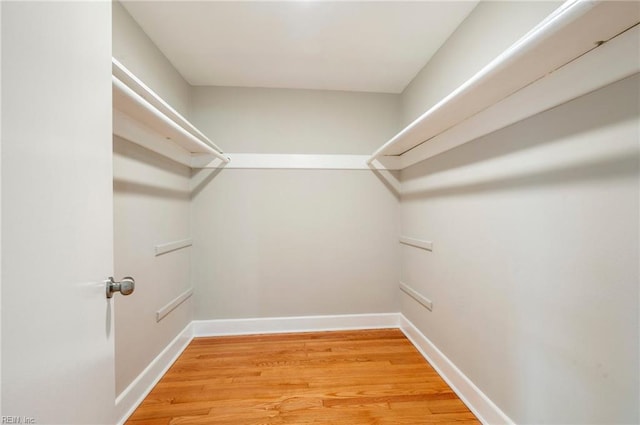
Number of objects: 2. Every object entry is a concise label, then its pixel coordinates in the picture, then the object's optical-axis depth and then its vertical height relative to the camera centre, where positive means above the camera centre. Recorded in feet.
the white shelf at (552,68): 2.14 +1.63
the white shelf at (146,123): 3.33 +1.59
